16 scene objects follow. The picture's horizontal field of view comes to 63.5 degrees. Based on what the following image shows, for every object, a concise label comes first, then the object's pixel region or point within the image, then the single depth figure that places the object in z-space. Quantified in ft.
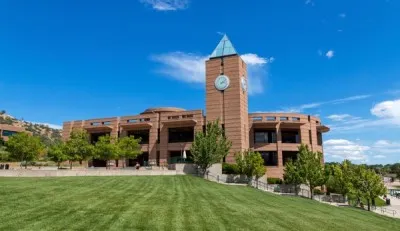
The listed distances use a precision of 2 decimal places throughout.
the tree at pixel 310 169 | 130.62
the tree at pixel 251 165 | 141.38
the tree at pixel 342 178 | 138.82
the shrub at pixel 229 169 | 150.51
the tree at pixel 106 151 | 157.48
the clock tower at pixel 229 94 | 172.65
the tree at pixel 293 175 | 133.80
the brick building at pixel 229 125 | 176.30
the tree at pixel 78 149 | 156.04
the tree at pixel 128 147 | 167.49
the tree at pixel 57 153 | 157.89
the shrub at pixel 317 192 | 151.64
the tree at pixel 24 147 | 162.85
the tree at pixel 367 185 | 130.00
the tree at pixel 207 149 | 136.26
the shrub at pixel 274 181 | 157.43
